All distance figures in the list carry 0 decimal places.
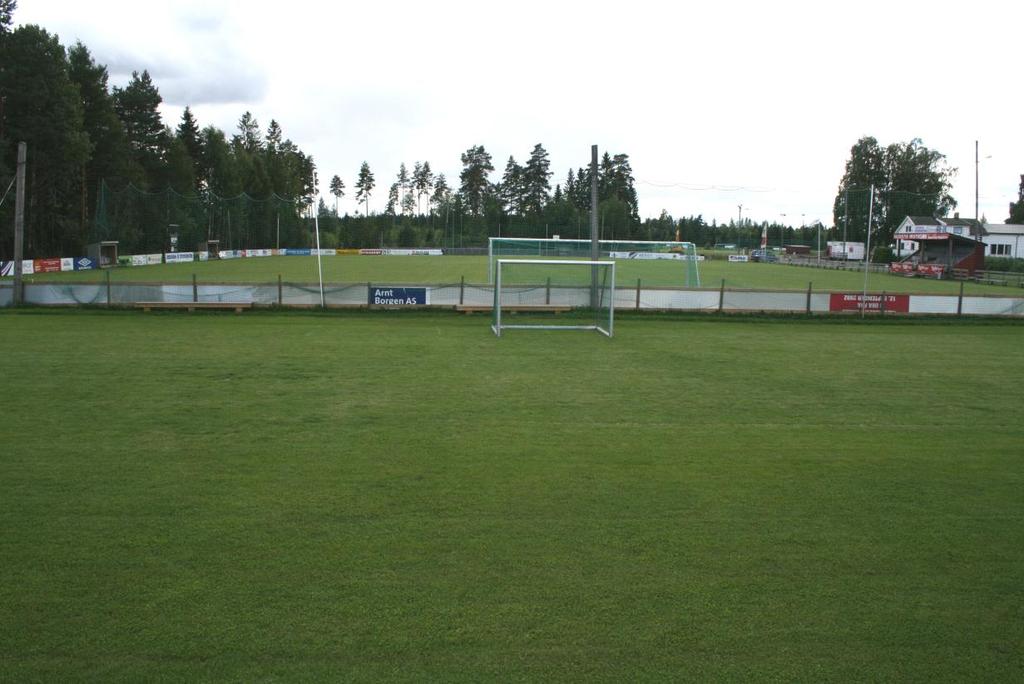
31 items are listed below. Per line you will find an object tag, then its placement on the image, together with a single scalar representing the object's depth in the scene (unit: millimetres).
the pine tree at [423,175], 139875
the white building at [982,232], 71750
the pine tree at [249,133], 113000
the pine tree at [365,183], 137125
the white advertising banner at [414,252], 90288
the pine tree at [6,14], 52341
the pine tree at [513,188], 106375
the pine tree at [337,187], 145500
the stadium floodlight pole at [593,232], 23547
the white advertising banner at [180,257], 61134
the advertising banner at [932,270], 53719
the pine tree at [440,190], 137662
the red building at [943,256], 54594
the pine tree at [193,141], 87312
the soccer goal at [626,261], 40125
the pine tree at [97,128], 62969
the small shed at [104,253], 51219
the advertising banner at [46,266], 44844
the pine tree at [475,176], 114125
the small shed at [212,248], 66688
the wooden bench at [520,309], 23938
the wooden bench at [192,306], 23797
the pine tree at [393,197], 139375
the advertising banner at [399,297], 24125
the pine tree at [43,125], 51344
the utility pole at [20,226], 23922
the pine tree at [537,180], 104812
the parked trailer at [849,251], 85125
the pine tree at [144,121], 75062
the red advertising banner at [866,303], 24969
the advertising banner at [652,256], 62438
